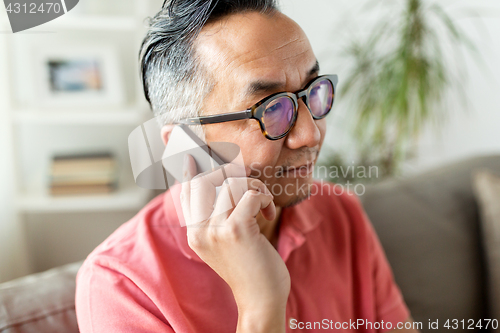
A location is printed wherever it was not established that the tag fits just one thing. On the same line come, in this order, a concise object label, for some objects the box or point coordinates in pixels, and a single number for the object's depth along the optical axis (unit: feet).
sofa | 3.88
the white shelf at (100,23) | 5.06
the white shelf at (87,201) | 3.53
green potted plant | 5.60
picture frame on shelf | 5.09
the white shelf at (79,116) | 4.41
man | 1.97
